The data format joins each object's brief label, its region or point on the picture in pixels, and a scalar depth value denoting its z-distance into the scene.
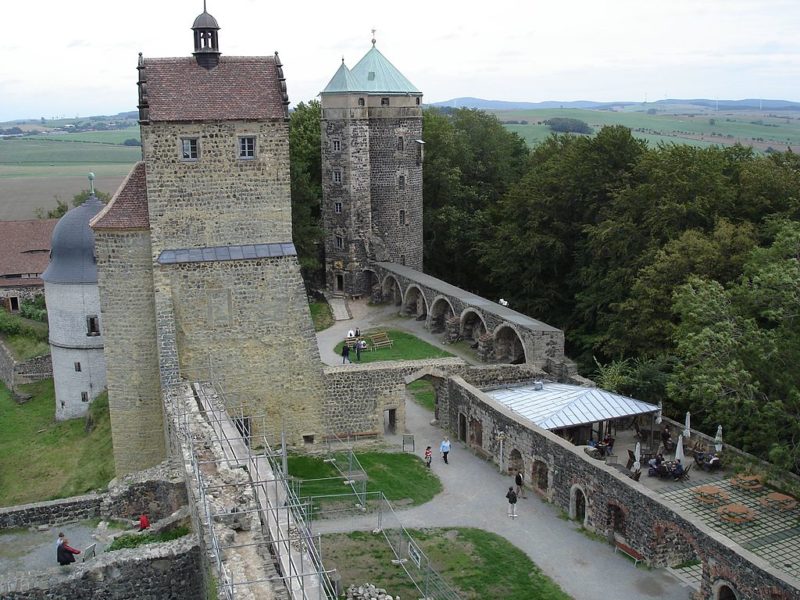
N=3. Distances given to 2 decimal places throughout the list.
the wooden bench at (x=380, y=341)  38.19
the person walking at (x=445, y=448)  24.84
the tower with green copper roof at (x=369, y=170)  44.75
